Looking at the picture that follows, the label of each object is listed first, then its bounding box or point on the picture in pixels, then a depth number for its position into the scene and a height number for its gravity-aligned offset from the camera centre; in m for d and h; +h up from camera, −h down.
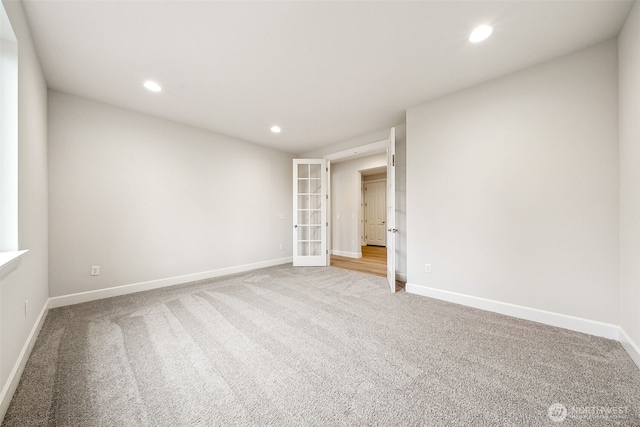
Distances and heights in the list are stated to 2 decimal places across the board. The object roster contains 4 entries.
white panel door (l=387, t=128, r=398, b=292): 3.21 -0.05
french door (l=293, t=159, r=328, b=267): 4.88 +0.03
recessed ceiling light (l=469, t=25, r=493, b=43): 1.81 +1.47
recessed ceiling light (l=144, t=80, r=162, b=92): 2.55 +1.48
